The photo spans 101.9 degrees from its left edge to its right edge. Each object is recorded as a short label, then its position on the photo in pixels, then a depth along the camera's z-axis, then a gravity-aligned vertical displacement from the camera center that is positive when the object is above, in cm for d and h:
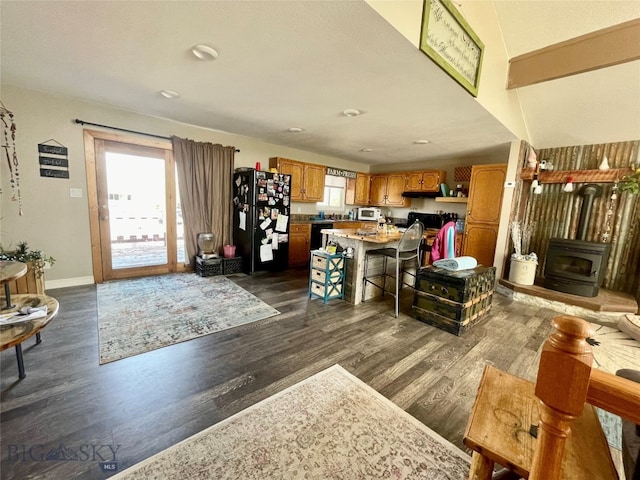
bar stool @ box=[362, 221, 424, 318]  294 -47
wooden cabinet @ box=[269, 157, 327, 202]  502 +63
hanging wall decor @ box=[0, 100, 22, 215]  289 +53
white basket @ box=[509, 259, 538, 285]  382 -81
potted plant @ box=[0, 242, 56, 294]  266 -77
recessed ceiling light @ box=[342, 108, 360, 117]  302 +115
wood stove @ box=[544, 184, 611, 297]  339 -57
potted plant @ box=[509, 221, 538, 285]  383 -69
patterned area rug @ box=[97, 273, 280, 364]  231 -121
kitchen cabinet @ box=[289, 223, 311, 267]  505 -72
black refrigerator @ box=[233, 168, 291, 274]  430 -21
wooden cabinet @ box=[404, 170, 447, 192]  545 +70
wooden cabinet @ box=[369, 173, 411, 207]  609 +50
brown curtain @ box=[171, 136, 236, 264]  407 +24
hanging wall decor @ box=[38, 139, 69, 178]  316 +46
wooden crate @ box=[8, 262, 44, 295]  266 -91
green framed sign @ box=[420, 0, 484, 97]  181 +133
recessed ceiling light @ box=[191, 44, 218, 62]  192 +114
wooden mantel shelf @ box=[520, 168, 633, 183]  346 +63
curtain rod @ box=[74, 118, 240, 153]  328 +96
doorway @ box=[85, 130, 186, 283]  357 -10
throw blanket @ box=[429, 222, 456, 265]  301 -35
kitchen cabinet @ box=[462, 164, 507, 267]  424 +7
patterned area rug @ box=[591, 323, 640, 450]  176 -127
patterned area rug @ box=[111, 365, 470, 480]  125 -126
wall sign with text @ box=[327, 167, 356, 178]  589 +85
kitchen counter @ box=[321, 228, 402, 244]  310 -33
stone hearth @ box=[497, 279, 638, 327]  317 -108
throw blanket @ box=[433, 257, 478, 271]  287 -55
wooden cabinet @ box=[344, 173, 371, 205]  651 +51
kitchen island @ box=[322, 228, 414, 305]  328 -54
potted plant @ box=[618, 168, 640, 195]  327 +49
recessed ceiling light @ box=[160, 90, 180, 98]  276 +117
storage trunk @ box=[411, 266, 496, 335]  267 -89
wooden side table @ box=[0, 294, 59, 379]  155 -85
